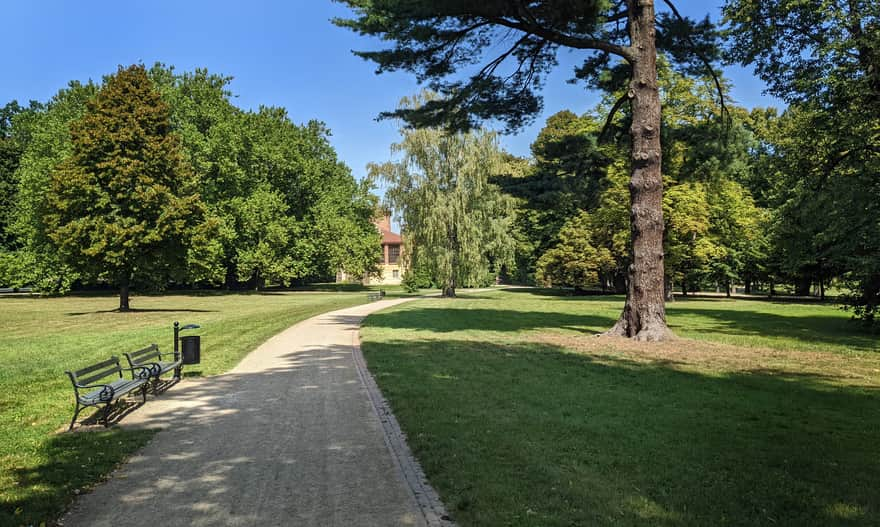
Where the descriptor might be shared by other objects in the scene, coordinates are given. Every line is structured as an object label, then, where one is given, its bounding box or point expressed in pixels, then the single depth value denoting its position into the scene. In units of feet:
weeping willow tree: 119.03
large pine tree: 47.80
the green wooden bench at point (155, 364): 30.00
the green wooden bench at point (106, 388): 23.16
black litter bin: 35.86
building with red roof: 296.81
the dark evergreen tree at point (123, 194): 88.84
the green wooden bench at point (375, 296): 132.72
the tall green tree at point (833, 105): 50.08
